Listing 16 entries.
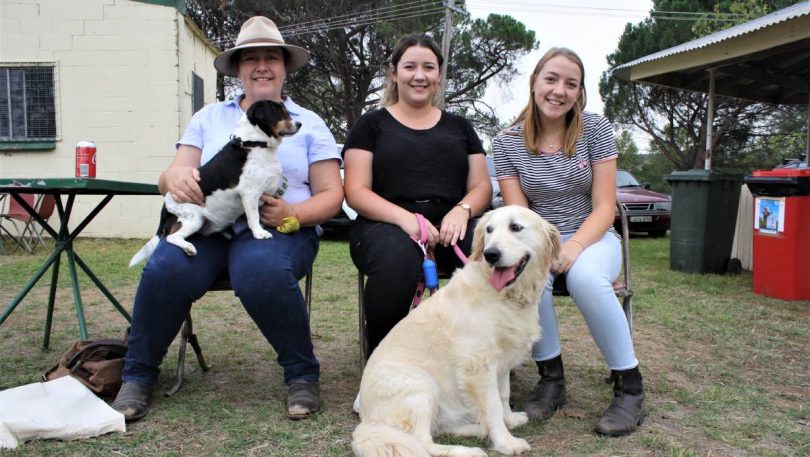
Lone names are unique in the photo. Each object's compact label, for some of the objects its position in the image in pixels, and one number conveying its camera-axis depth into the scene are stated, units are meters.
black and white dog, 2.80
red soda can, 3.34
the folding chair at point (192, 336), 2.90
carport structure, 6.08
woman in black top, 2.88
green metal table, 2.98
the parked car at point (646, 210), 11.59
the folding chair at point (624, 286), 2.85
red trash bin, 5.55
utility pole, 17.17
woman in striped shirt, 2.62
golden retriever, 2.26
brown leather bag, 2.77
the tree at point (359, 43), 19.48
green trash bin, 6.91
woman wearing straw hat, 2.64
